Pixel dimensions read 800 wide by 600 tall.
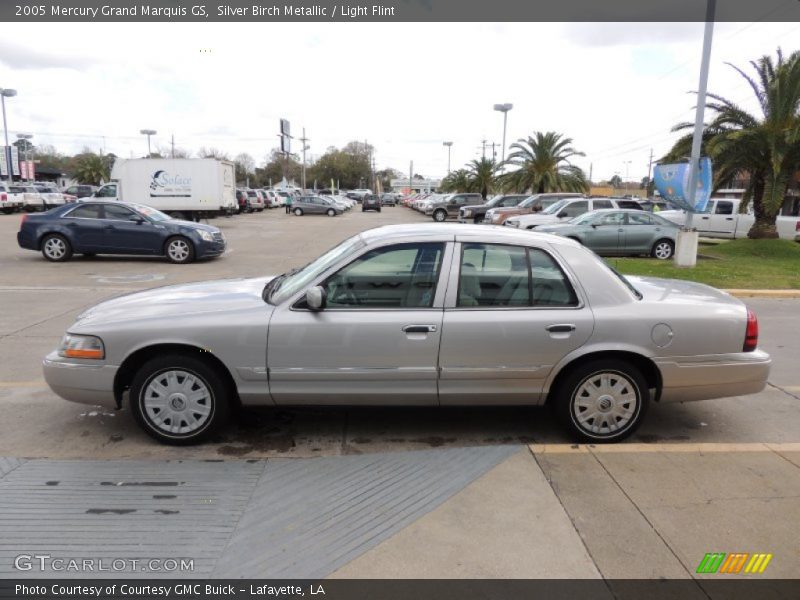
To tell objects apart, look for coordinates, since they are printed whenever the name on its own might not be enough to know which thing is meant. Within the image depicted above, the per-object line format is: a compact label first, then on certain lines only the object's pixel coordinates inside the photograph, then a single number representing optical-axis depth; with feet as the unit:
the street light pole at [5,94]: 157.83
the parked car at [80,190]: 148.97
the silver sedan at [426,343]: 12.70
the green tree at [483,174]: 170.50
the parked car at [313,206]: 145.69
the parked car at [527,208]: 79.92
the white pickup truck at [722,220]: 71.20
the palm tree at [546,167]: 116.26
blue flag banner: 44.21
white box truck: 89.35
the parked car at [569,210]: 63.87
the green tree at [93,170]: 249.96
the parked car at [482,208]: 92.38
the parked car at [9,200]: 115.02
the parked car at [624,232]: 49.88
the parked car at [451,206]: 120.06
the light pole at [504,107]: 131.44
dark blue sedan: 44.98
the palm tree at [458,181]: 183.06
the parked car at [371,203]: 174.29
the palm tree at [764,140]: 50.14
